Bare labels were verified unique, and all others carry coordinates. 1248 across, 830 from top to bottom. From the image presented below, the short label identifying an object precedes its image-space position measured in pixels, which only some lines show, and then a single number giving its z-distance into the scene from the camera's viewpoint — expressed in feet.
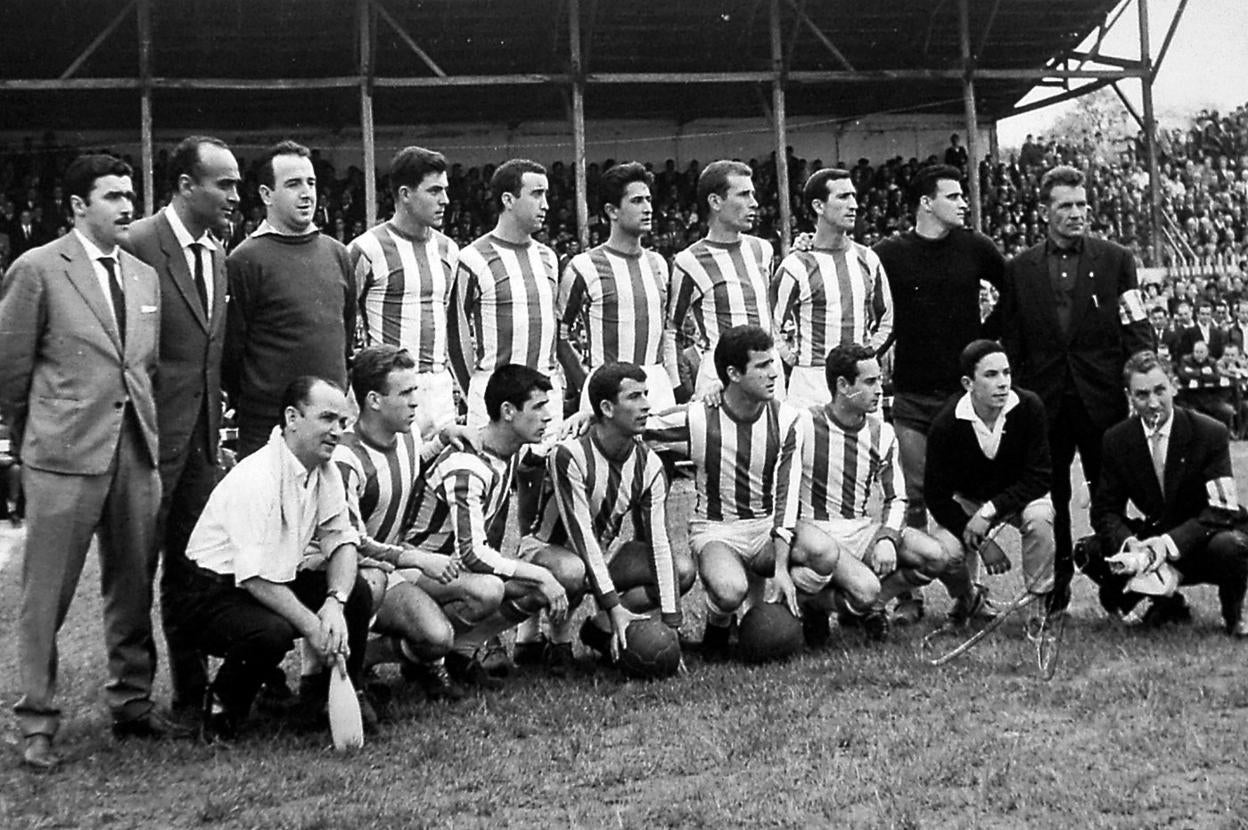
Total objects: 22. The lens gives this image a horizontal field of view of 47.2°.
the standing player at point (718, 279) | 23.53
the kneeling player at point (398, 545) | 18.37
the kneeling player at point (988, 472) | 21.77
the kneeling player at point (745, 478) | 20.79
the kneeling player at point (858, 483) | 21.59
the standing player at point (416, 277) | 21.25
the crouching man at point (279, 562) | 16.53
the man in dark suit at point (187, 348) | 17.83
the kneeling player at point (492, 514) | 19.06
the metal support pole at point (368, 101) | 60.34
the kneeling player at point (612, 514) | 19.81
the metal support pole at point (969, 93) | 66.69
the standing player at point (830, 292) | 23.85
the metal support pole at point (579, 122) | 61.57
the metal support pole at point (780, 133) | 64.80
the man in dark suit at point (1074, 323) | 22.65
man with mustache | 16.19
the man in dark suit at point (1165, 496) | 20.51
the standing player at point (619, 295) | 22.81
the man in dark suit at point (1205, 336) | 56.80
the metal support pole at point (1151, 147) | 70.28
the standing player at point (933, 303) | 23.59
